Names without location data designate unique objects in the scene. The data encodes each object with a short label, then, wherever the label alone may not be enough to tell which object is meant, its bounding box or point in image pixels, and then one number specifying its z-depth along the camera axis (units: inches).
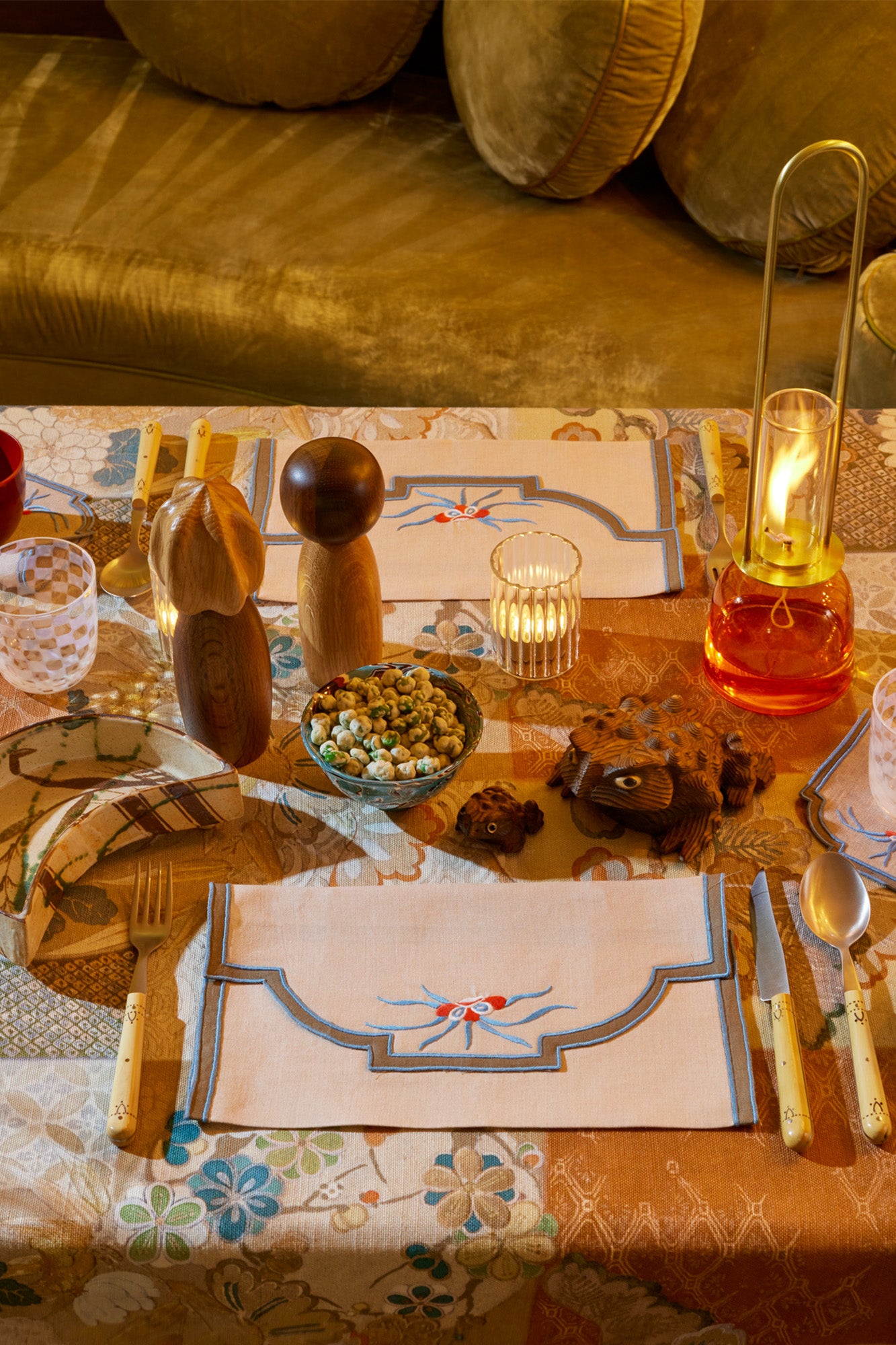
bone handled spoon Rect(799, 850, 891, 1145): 29.7
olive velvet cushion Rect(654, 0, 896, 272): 71.4
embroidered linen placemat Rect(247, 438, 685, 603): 43.8
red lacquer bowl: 41.7
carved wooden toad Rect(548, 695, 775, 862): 33.9
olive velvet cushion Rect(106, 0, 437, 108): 84.1
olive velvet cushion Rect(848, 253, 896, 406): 66.1
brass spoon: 43.1
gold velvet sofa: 73.6
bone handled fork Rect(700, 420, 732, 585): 43.7
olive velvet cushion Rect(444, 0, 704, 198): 70.9
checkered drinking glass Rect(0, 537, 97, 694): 38.7
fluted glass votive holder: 39.1
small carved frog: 34.3
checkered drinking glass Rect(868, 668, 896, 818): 34.1
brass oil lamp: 35.5
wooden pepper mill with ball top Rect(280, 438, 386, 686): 35.0
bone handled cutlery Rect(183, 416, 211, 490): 47.7
